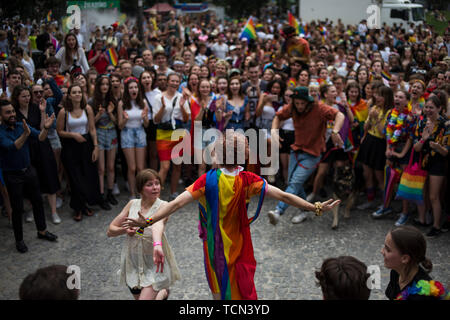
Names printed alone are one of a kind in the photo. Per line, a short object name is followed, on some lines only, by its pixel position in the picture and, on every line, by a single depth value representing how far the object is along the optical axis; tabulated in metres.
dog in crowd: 6.09
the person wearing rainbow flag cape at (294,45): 8.59
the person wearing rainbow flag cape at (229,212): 3.14
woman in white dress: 3.38
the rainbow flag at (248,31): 12.04
